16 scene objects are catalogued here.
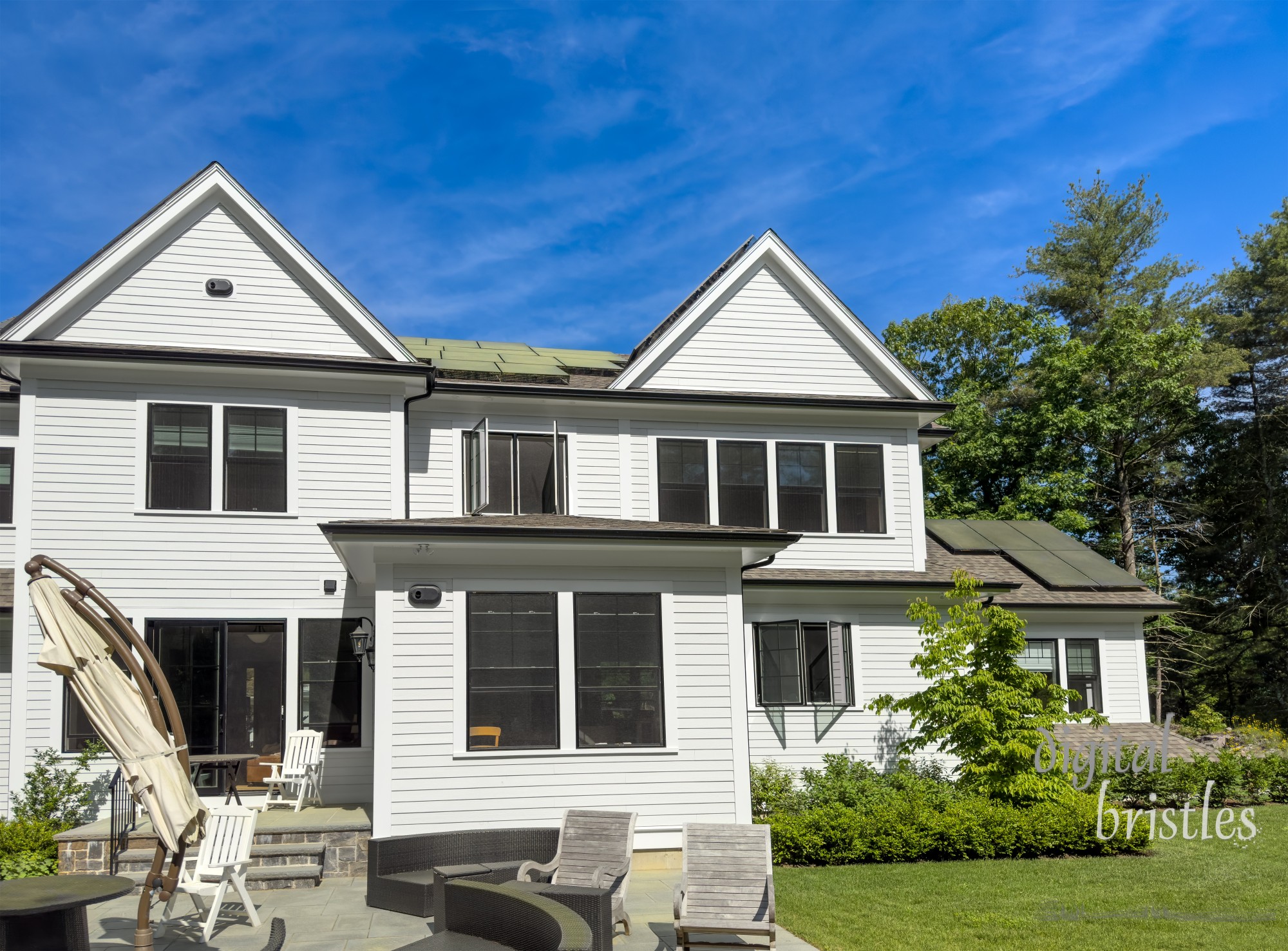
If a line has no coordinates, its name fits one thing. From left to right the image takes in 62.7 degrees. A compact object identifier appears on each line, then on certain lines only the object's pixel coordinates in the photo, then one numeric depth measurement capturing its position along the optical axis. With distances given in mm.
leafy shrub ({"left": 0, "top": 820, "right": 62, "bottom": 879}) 11430
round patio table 6930
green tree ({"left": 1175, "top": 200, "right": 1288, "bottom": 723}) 33500
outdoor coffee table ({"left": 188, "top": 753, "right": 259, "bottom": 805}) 12328
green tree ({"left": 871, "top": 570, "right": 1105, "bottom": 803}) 14133
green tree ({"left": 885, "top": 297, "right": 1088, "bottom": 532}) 32062
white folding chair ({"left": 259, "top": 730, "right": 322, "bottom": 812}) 13367
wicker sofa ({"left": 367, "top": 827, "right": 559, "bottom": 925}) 9852
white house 12242
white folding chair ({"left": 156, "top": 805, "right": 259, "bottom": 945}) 9461
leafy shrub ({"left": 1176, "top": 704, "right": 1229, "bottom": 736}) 23203
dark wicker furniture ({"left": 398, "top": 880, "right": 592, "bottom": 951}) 5414
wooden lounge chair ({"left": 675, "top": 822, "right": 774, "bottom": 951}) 8219
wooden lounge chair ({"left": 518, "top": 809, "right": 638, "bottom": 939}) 9750
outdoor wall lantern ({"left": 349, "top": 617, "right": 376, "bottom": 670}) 14008
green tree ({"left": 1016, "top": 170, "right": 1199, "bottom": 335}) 37438
